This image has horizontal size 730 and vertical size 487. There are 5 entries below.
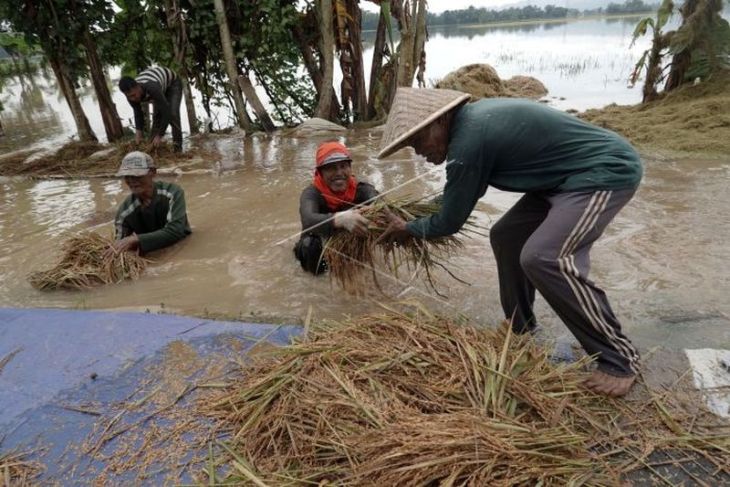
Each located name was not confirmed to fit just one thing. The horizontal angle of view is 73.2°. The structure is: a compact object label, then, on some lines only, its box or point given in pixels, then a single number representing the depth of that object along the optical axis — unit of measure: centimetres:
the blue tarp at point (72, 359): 205
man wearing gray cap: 395
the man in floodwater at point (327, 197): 319
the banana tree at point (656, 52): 837
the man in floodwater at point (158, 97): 636
